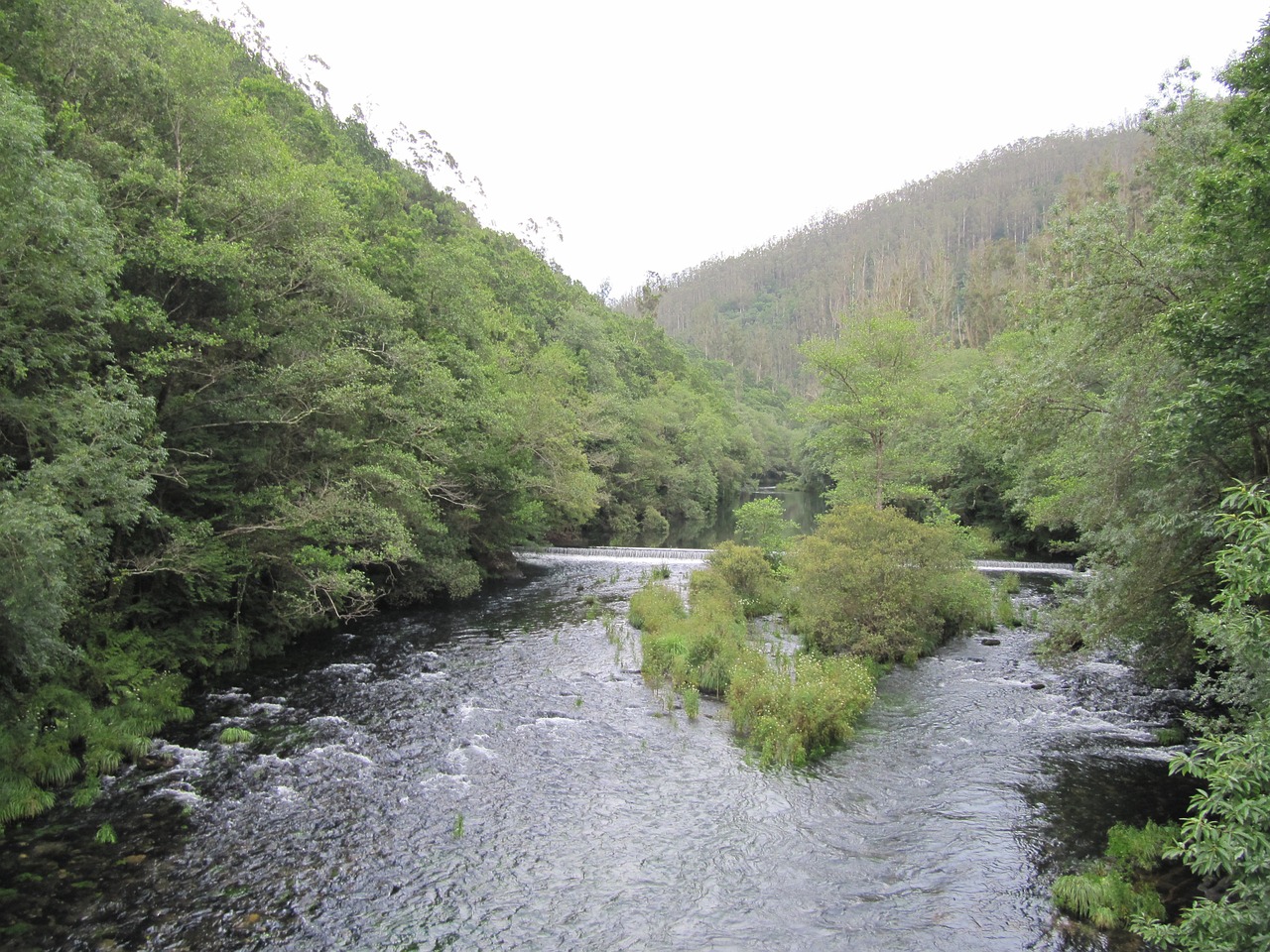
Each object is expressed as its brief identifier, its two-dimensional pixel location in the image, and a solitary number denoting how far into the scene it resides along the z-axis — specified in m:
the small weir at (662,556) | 35.78
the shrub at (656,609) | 23.22
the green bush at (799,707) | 14.04
